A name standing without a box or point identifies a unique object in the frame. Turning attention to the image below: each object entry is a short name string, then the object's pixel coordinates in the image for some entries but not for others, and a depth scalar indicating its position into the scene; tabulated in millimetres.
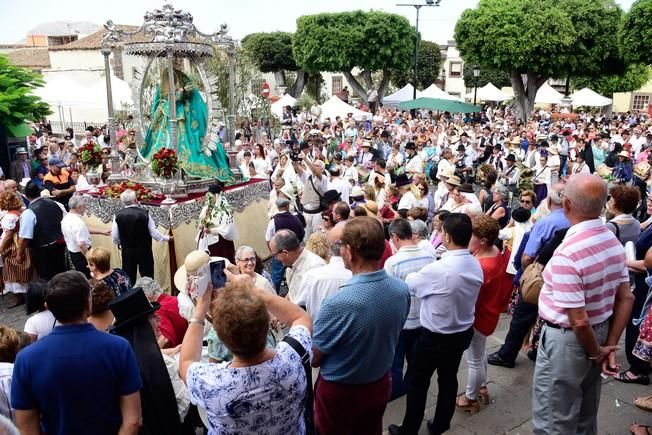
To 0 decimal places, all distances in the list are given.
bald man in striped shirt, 2984
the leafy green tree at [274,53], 47812
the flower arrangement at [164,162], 7965
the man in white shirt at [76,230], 6574
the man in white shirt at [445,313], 3605
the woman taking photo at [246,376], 2092
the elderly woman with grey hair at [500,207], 6583
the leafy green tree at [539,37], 29391
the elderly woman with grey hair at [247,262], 4300
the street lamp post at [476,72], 29531
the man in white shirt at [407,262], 4090
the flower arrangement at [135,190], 8094
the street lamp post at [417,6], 24172
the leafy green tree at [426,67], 50219
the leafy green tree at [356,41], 36844
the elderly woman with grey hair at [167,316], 3922
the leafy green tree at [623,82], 38906
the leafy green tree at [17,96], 10109
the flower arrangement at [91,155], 9461
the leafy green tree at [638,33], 25094
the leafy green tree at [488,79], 49500
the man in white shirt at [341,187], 8373
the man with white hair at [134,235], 6715
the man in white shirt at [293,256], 4355
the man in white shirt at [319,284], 3707
